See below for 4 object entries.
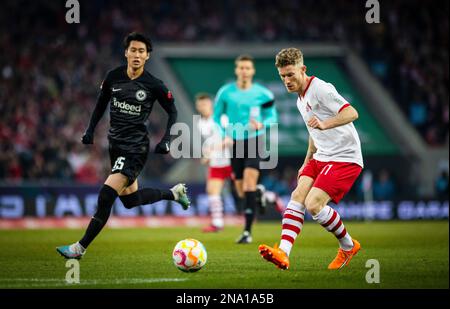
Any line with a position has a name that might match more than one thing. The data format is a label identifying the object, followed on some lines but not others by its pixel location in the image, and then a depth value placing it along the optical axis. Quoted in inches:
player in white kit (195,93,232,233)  1229.1
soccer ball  665.6
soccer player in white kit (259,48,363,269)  670.5
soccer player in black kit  737.0
